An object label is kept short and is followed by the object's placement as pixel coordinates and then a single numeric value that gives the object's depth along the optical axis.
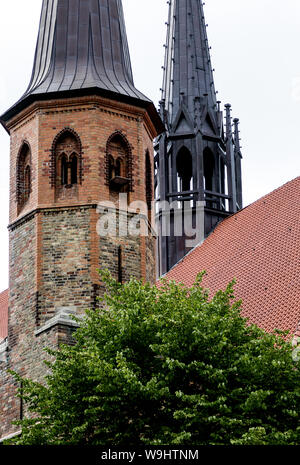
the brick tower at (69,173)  22.12
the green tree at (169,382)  16.47
